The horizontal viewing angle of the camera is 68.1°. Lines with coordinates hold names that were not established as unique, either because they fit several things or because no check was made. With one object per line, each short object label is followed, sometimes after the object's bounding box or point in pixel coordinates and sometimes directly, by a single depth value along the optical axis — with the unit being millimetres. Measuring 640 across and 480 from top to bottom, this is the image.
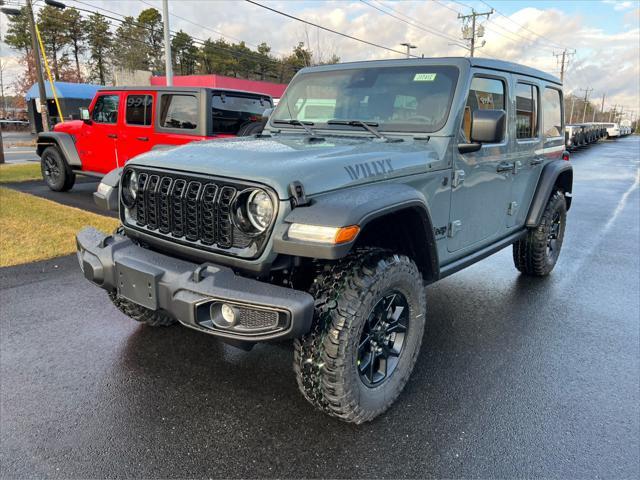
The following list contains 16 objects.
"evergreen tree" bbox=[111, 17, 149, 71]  48781
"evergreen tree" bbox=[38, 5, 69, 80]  46688
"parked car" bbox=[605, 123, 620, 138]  43938
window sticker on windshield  3342
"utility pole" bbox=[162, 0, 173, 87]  14227
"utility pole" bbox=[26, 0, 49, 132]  21006
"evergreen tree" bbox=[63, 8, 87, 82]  47906
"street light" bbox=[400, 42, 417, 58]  32403
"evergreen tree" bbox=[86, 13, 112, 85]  49750
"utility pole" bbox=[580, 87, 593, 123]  107262
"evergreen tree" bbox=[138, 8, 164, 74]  50781
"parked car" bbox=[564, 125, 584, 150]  26003
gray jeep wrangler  2225
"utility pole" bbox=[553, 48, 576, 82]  64312
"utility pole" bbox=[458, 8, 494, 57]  38281
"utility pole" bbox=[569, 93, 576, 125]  87562
